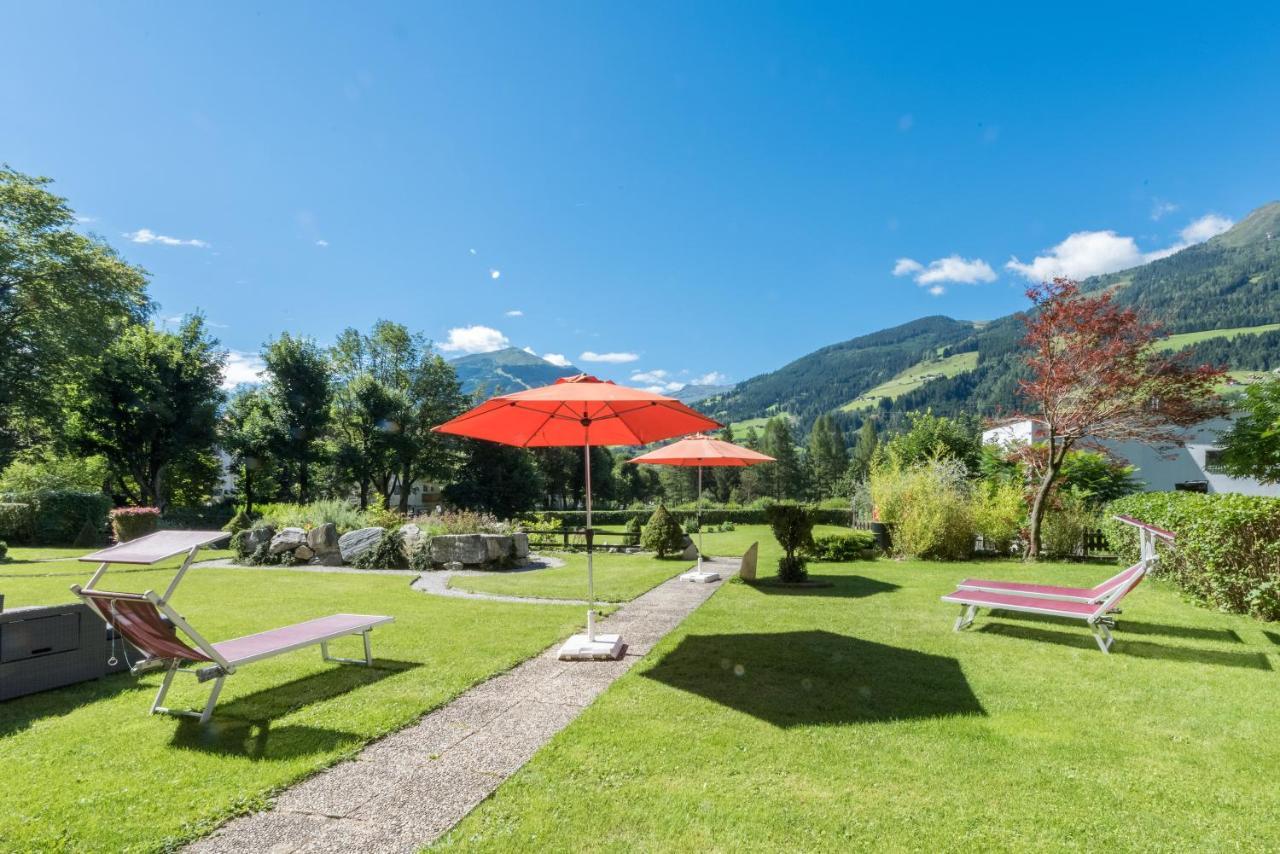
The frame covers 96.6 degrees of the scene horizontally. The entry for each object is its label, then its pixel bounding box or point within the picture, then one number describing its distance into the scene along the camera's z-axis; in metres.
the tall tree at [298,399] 25.72
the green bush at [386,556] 12.44
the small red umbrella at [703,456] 10.41
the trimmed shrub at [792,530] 9.88
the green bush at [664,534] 13.52
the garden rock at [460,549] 12.16
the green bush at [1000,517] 13.36
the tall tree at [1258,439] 13.40
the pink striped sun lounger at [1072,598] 5.59
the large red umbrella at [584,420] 5.18
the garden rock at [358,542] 12.59
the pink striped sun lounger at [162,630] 3.58
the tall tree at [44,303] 20.44
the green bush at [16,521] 17.70
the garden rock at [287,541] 12.91
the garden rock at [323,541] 13.00
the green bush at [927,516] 12.91
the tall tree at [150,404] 22.56
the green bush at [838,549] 13.06
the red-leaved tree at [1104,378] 11.74
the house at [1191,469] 29.27
